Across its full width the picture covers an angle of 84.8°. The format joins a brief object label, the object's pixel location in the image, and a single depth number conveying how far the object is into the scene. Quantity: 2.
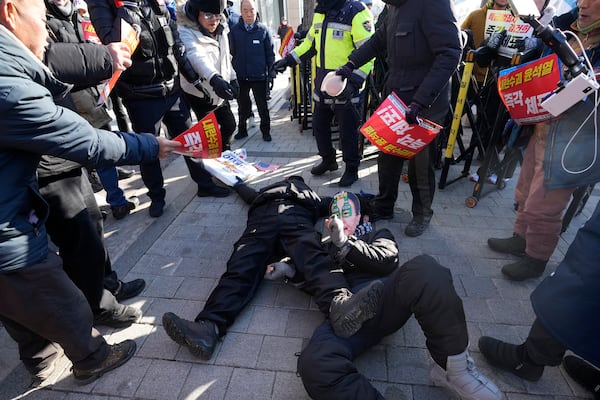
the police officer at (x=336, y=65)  3.52
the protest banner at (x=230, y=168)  3.96
